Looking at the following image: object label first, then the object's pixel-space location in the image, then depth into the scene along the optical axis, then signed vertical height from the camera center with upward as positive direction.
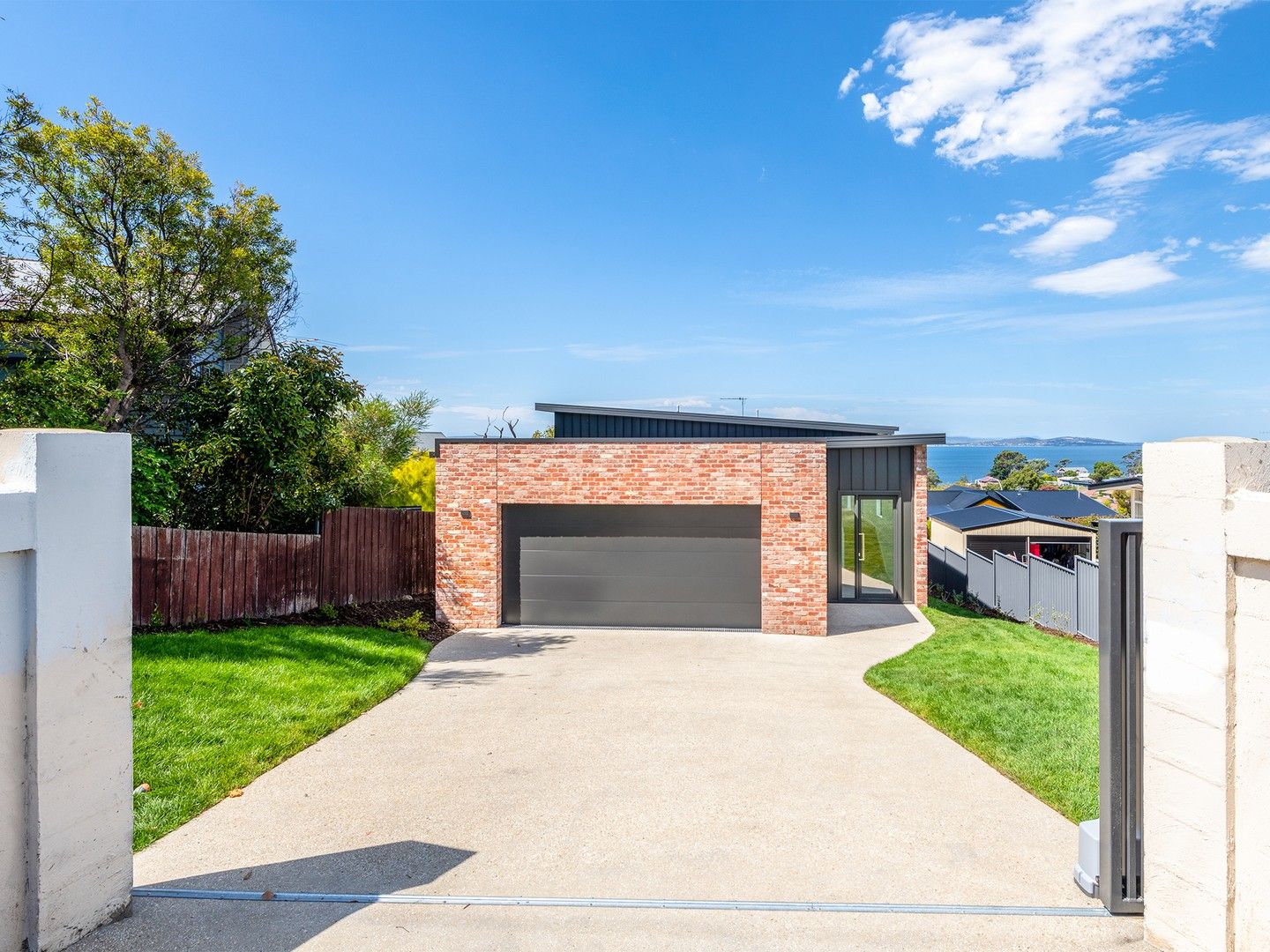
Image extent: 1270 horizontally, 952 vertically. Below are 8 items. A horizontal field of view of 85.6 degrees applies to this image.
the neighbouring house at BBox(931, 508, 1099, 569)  16.80 -1.39
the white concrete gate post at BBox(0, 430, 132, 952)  2.76 -0.85
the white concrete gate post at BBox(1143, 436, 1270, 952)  2.55 -0.85
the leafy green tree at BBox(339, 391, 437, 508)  14.12 +1.26
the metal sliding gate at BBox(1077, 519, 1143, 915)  3.22 -1.12
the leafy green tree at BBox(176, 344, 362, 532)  10.67 +0.50
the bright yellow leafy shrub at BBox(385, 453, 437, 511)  16.27 -0.09
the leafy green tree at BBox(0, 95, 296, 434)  10.91 +3.80
